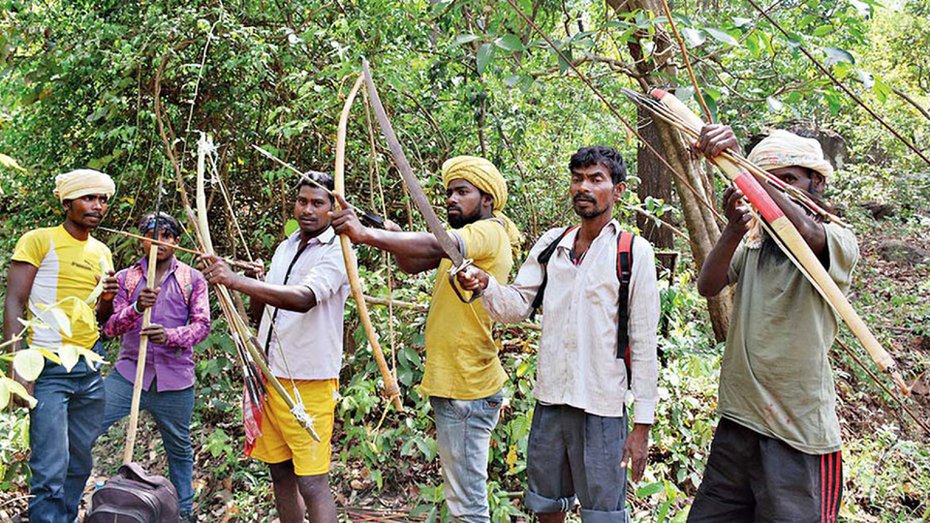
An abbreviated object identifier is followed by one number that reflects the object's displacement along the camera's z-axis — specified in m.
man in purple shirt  3.56
